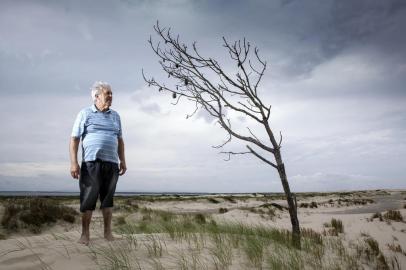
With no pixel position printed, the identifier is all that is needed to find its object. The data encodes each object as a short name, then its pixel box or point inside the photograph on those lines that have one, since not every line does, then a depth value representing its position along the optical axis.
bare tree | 4.97
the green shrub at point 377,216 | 12.58
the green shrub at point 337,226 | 9.96
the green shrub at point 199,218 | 11.56
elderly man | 3.98
